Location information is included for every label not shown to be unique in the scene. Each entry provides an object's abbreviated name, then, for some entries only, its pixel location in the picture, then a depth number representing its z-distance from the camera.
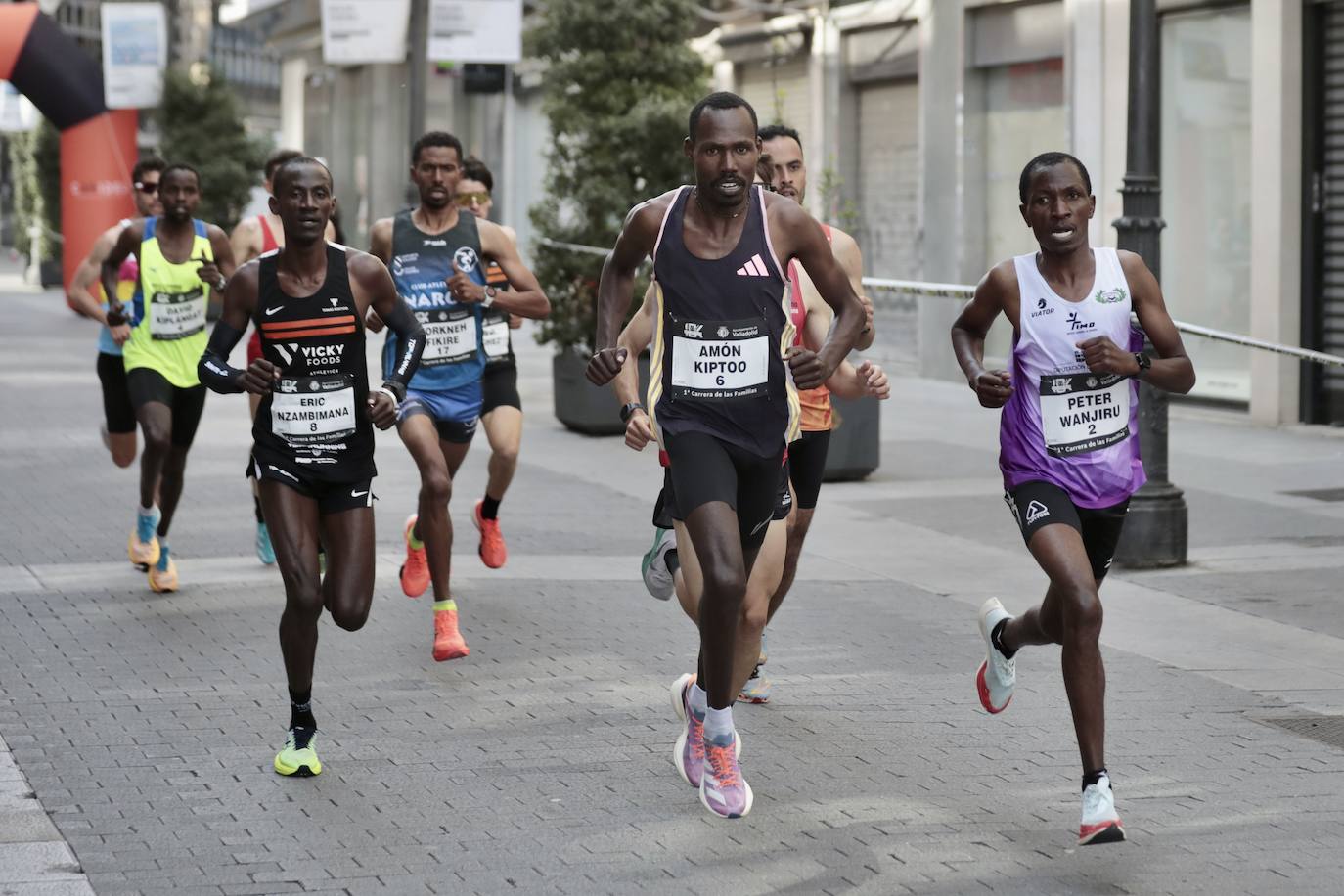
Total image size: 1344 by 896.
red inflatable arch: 35.34
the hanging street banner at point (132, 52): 35.03
